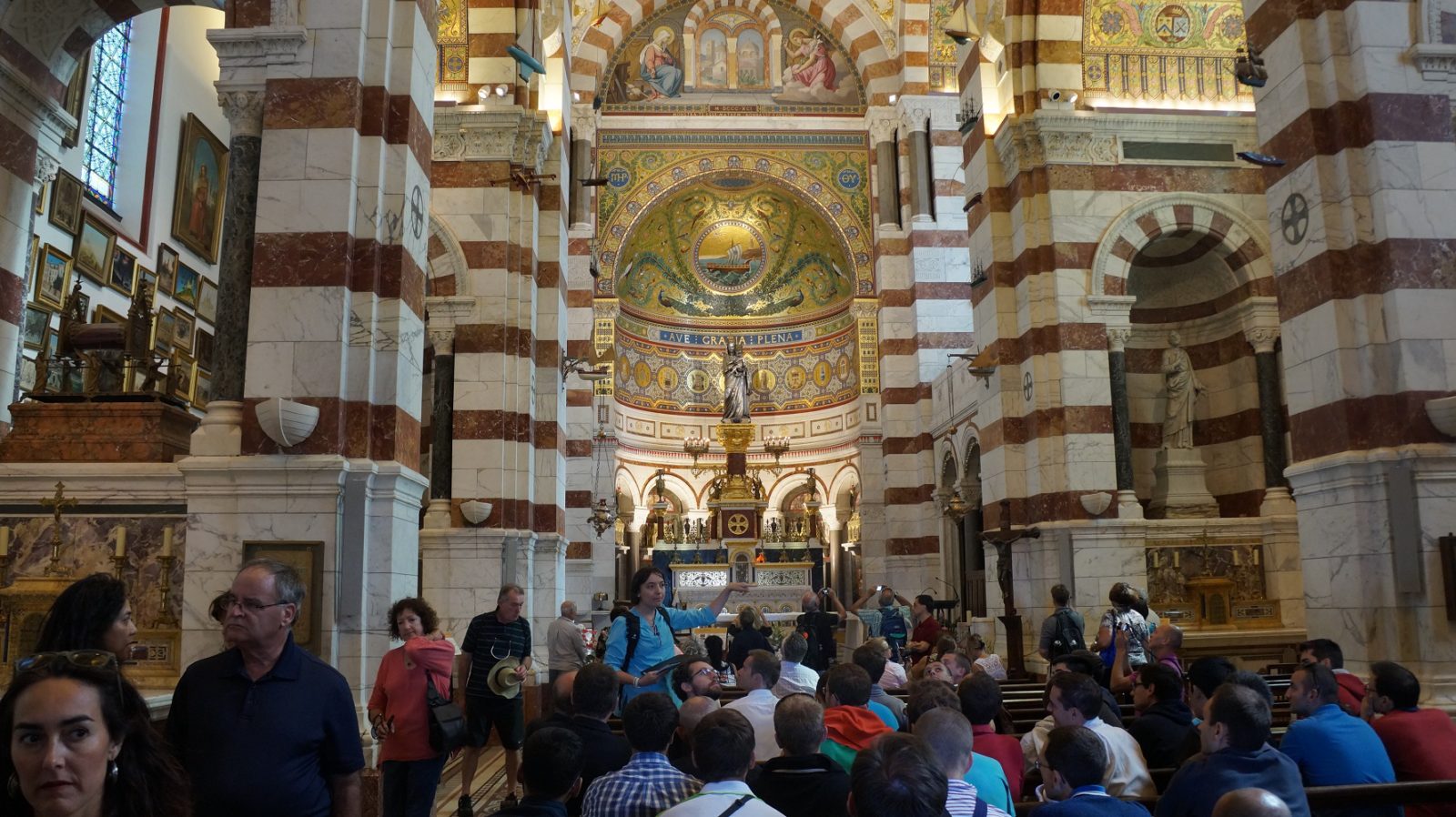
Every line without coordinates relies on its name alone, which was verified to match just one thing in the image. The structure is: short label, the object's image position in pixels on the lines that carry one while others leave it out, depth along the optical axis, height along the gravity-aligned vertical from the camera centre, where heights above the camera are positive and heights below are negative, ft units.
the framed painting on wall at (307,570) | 22.74 +0.14
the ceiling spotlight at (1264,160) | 27.53 +10.27
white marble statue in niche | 44.09 +6.90
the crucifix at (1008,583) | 37.76 -0.47
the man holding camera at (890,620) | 37.55 -1.74
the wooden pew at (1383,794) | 12.10 -2.53
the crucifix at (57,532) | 22.82 +0.98
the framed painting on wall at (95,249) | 43.09 +13.15
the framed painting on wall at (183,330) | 50.75 +11.66
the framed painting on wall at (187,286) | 51.55 +13.94
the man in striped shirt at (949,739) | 10.98 -1.70
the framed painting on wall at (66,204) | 41.24 +14.31
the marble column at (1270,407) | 42.32 +6.28
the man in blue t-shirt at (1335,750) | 13.34 -2.26
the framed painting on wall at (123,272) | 45.34 +12.90
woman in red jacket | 17.40 -2.41
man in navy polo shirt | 9.79 -1.33
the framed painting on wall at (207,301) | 53.72 +13.70
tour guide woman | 19.08 -1.06
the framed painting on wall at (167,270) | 49.65 +14.10
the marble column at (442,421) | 40.19 +5.71
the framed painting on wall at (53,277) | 40.60 +11.38
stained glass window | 45.09 +19.75
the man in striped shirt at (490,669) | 21.36 -1.91
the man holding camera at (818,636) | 37.06 -2.21
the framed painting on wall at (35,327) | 40.57 +9.42
